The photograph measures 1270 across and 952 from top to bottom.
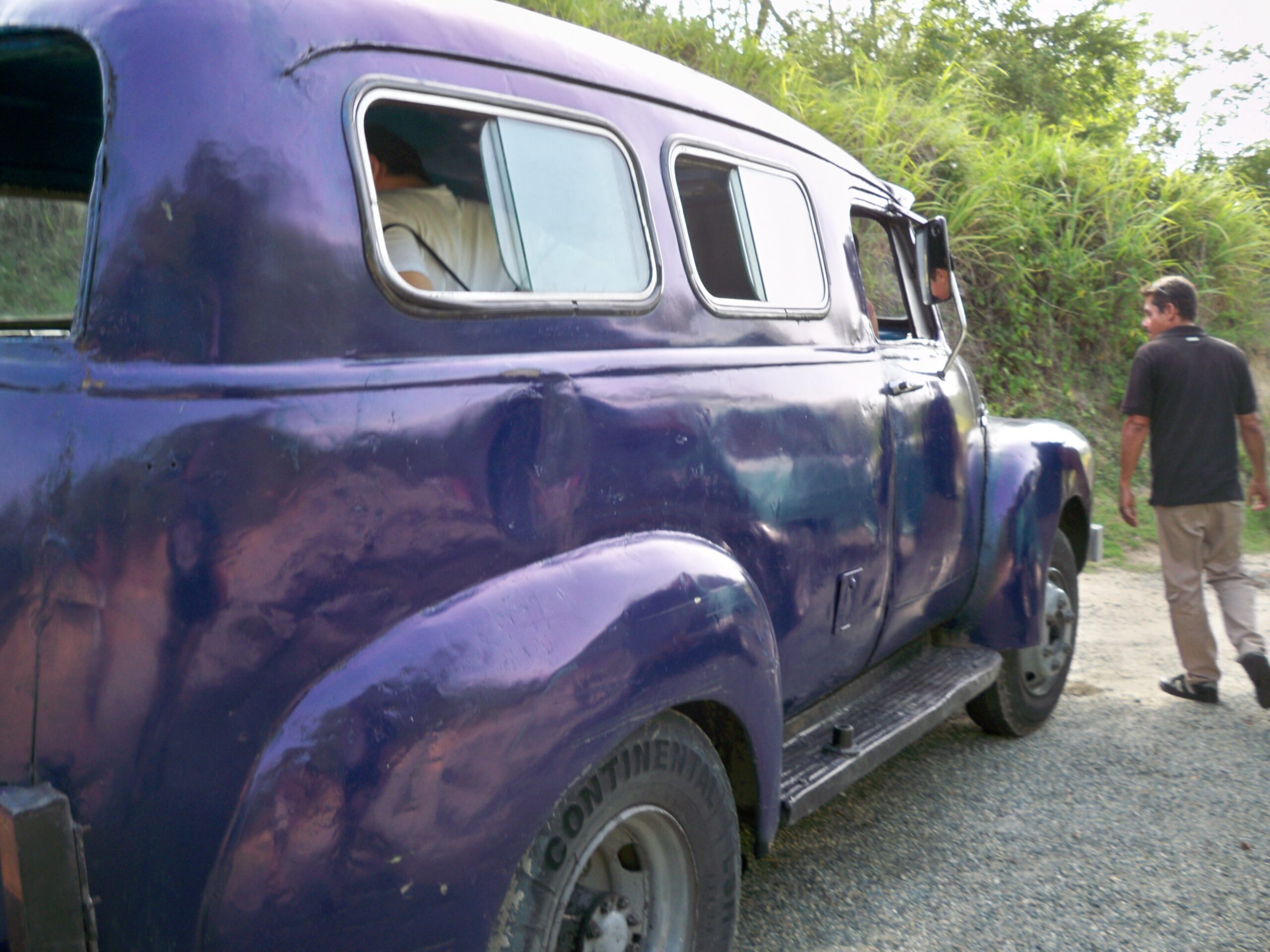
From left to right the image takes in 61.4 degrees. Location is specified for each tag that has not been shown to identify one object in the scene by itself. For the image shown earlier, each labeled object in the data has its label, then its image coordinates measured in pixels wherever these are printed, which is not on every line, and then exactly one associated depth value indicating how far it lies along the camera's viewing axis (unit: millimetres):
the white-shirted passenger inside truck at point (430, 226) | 1990
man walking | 4879
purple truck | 1508
